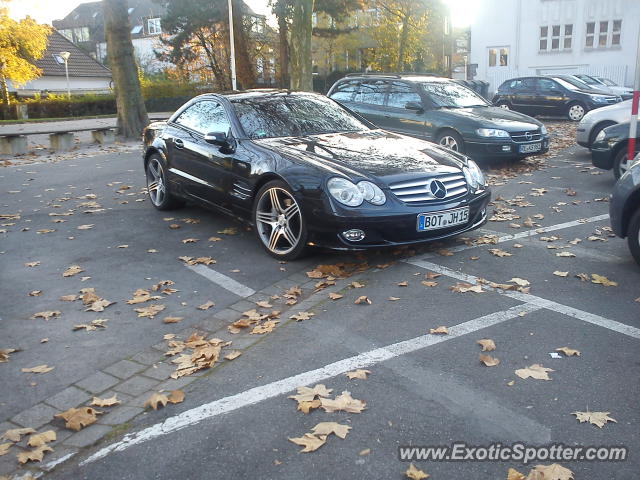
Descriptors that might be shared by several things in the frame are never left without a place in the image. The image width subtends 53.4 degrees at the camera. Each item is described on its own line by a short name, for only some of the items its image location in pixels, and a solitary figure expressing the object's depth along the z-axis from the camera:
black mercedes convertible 5.66
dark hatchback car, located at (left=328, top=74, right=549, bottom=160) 11.21
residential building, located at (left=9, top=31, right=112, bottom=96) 57.38
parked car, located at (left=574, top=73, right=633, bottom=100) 23.10
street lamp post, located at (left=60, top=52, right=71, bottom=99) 53.81
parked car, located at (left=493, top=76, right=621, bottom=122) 20.95
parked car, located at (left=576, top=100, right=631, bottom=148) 11.52
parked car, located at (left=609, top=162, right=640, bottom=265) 5.55
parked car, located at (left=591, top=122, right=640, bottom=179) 9.48
